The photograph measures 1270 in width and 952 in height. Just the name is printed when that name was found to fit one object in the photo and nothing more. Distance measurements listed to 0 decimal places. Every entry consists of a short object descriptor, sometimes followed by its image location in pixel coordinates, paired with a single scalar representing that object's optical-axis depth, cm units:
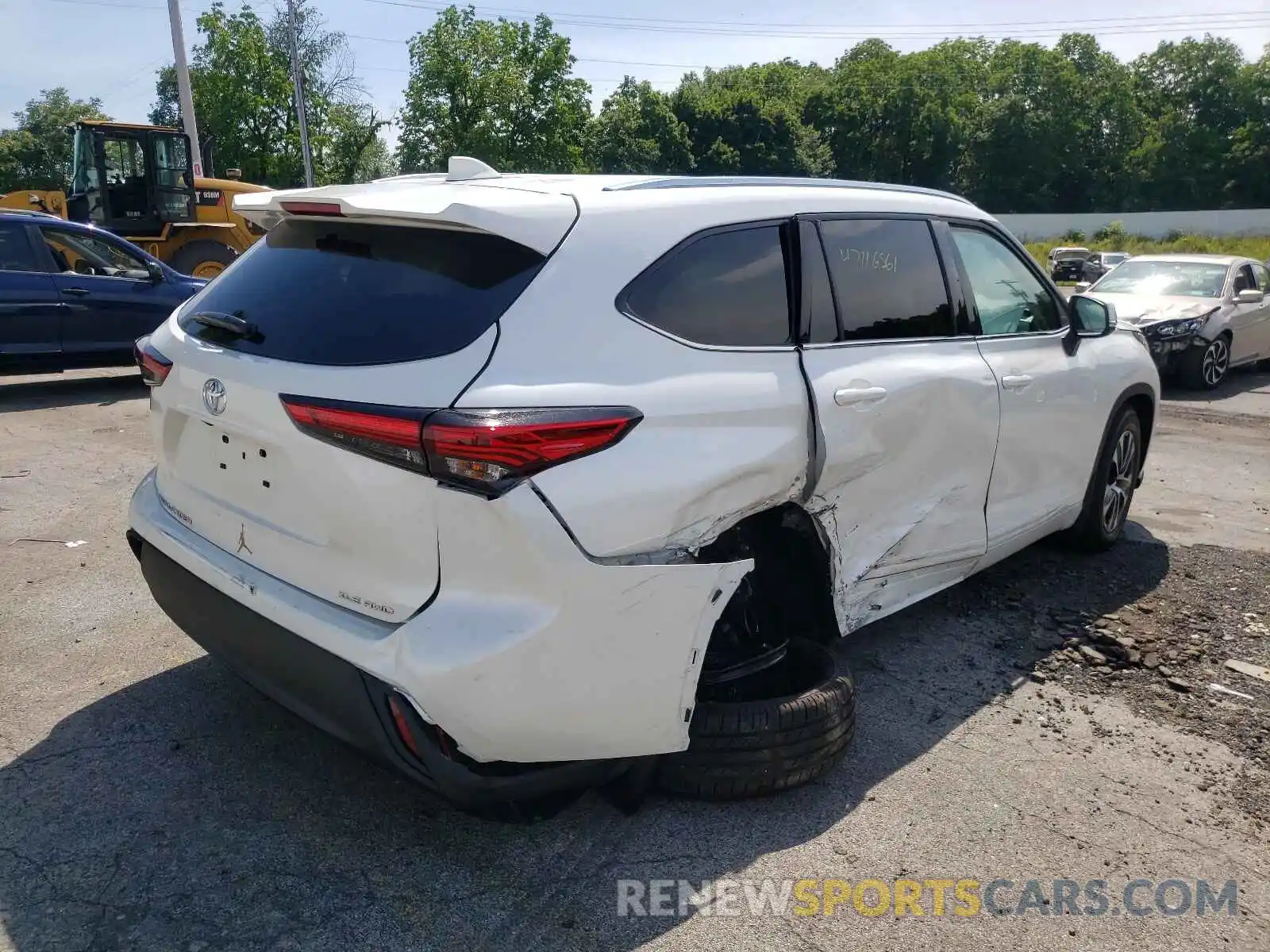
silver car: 1183
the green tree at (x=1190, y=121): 7688
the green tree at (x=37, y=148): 6681
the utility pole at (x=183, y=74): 2452
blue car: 958
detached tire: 302
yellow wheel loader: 1548
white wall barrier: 5469
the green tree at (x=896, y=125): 8094
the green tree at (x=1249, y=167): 7250
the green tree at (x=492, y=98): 4978
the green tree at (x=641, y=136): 6356
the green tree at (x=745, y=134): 6862
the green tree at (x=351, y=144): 5225
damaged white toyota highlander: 242
